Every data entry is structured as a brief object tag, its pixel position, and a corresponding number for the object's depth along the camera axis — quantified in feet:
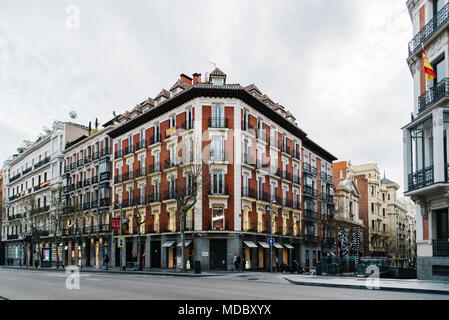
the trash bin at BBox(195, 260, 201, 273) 106.32
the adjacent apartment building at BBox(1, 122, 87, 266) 215.31
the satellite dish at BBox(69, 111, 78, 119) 232.12
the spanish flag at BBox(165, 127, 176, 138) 144.97
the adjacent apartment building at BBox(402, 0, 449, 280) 72.18
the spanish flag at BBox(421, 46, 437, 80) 77.15
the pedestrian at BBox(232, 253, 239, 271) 123.15
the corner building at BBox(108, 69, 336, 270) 132.05
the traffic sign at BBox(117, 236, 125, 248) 126.21
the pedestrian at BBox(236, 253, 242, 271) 124.53
